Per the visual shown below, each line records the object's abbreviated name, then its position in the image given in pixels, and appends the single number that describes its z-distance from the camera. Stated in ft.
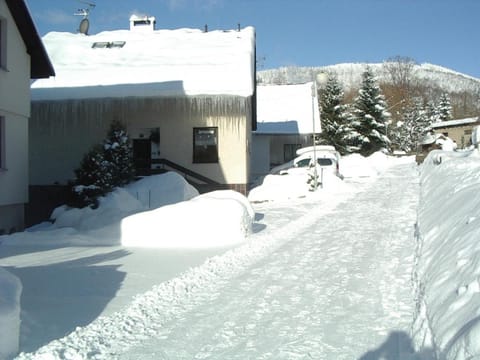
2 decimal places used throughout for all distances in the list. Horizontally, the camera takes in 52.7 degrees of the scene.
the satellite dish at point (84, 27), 85.87
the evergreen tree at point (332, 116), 132.57
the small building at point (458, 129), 141.18
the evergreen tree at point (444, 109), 215.10
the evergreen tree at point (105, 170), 42.34
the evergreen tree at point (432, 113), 215.31
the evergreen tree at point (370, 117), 141.38
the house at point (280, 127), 100.99
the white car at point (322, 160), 71.10
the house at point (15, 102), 40.78
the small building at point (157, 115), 56.49
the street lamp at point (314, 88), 61.57
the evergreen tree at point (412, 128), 205.67
